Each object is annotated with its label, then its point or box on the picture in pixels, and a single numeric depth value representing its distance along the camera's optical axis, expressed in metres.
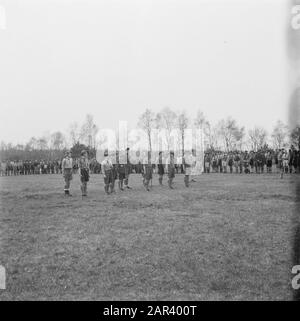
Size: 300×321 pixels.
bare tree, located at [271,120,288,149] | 64.15
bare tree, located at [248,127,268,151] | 66.06
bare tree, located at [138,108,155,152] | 50.47
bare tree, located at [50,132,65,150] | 86.75
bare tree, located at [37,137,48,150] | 93.91
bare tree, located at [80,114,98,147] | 61.09
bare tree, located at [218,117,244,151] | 56.50
